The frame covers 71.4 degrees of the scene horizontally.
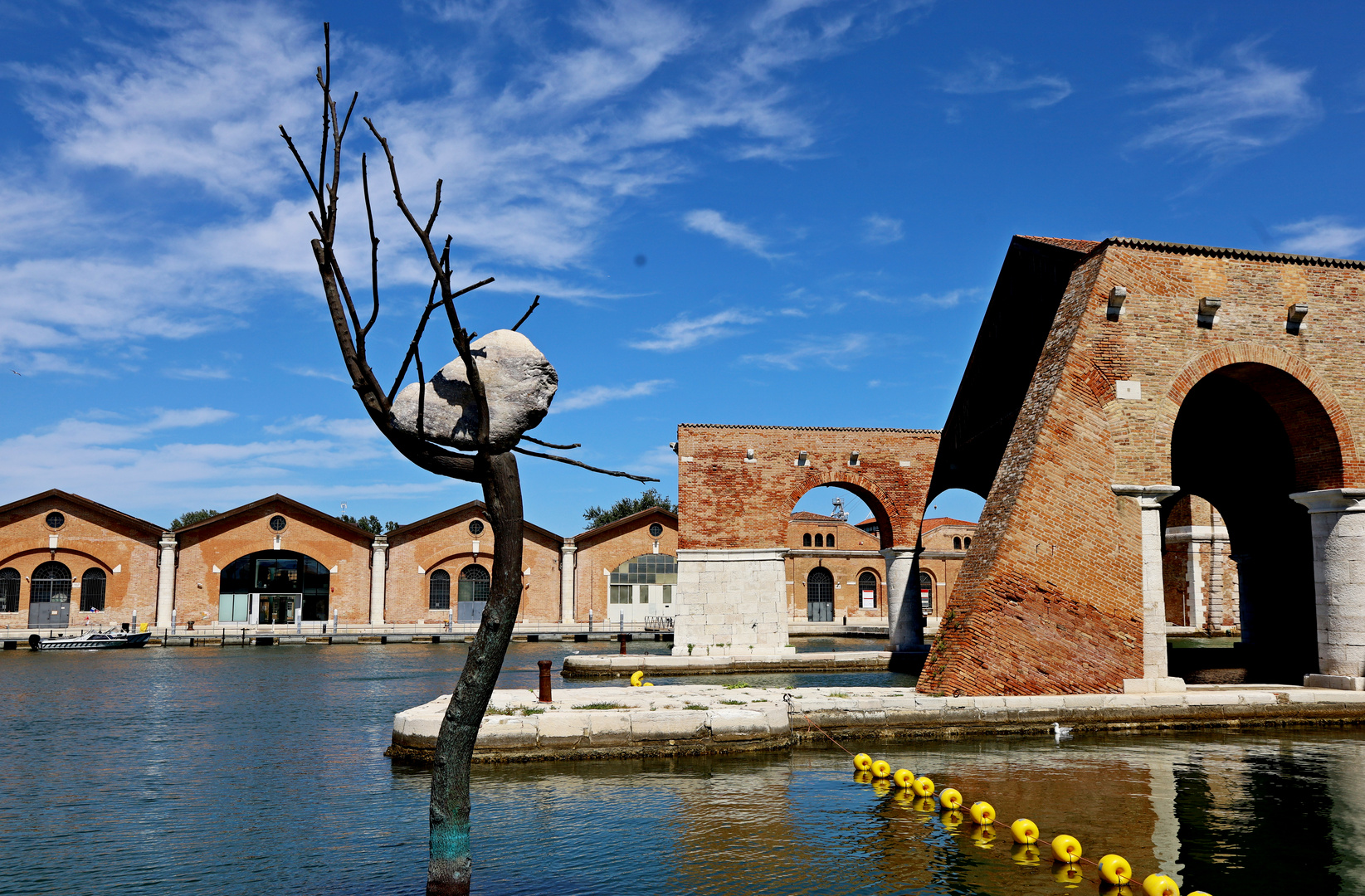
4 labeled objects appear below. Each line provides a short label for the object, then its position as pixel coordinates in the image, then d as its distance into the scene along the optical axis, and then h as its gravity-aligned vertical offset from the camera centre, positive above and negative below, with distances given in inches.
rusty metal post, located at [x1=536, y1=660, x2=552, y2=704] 531.9 -70.0
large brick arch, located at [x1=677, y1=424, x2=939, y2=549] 1024.2 +87.8
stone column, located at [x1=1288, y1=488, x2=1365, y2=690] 606.5 -17.7
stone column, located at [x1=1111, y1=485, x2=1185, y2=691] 570.3 -26.1
